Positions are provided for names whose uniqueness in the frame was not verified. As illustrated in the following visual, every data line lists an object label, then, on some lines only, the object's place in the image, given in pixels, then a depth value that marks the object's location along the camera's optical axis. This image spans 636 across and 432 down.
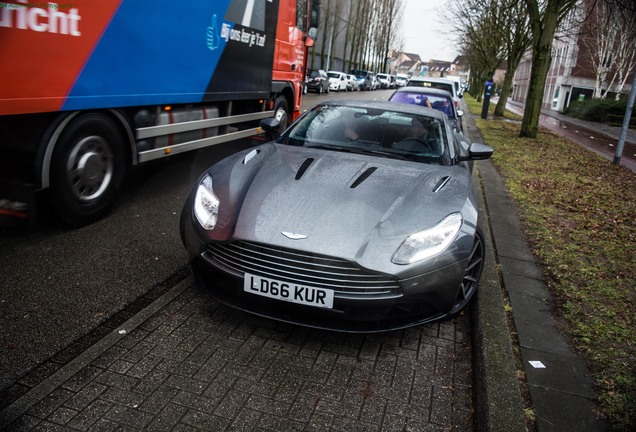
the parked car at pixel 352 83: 45.38
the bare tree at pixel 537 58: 14.68
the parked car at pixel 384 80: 63.16
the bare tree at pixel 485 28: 27.91
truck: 3.80
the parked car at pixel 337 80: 41.00
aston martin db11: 2.82
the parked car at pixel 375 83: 56.44
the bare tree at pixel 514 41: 26.52
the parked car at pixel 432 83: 14.72
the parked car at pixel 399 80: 76.19
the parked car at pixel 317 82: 33.09
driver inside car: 4.30
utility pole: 10.65
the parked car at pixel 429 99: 10.59
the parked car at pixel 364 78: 51.37
